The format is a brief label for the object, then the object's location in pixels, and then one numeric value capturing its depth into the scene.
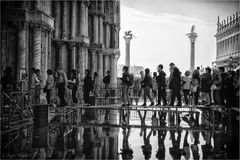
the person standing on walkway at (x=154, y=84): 13.96
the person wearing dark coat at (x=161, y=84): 12.67
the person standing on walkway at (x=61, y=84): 12.71
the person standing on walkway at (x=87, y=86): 14.46
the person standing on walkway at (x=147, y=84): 13.02
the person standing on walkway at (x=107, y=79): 16.85
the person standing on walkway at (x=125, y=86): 13.40
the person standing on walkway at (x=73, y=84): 13.94
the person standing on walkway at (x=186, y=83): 13.25
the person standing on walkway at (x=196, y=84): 13.65
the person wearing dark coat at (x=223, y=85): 11.00
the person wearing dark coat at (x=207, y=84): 12.80
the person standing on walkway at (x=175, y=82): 12.16
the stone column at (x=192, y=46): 51.61
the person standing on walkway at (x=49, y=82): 12.15
